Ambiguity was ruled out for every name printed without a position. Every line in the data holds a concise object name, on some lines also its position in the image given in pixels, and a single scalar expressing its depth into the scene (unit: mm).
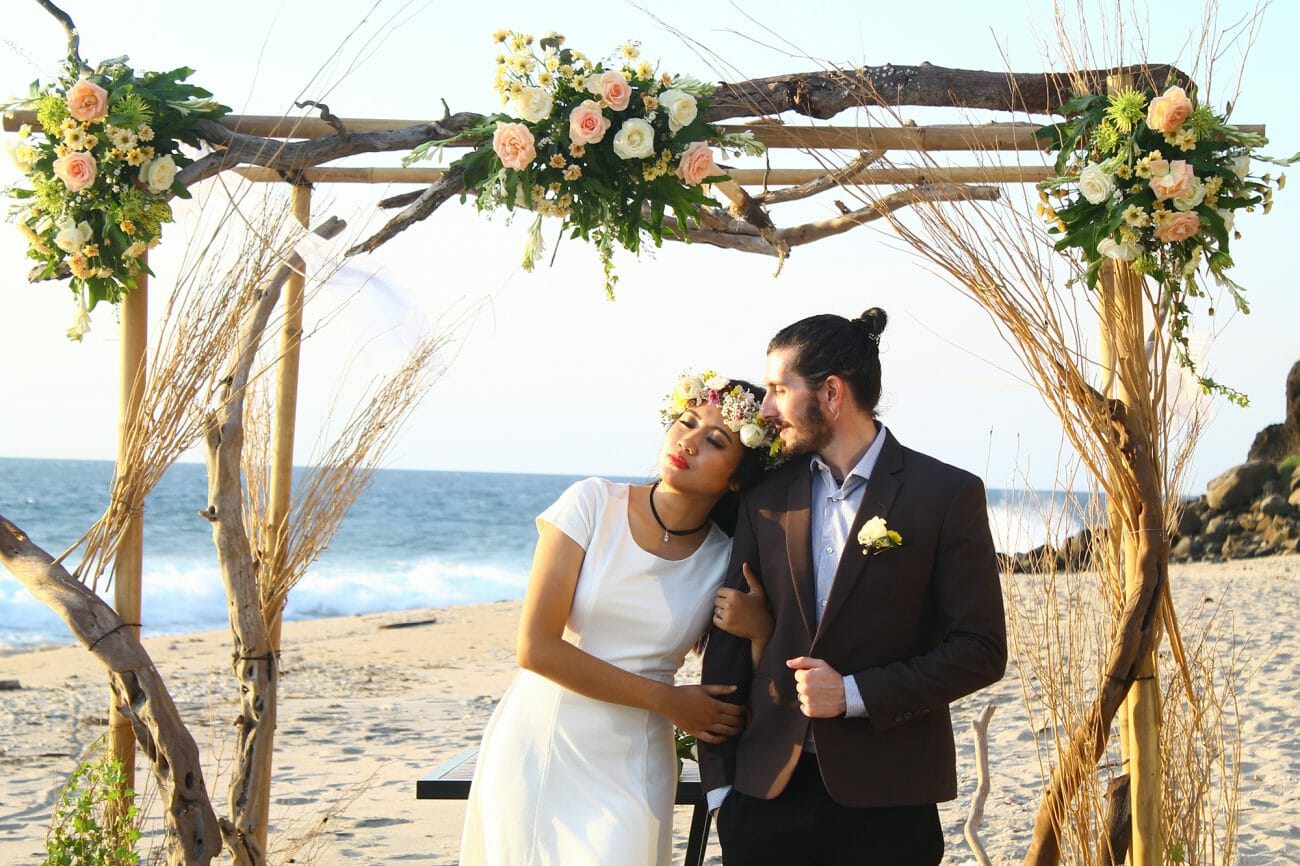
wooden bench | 3400
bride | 3092
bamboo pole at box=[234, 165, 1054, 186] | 3318
